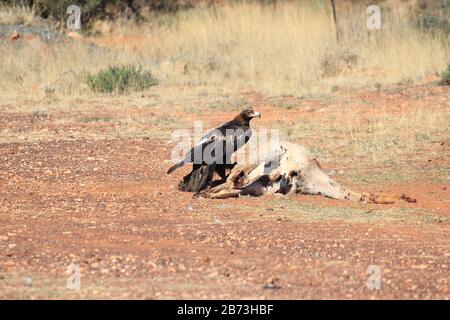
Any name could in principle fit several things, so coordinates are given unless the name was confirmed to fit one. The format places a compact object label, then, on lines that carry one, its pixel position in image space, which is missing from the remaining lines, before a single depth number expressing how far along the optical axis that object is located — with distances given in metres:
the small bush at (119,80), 35.56
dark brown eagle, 18.80
